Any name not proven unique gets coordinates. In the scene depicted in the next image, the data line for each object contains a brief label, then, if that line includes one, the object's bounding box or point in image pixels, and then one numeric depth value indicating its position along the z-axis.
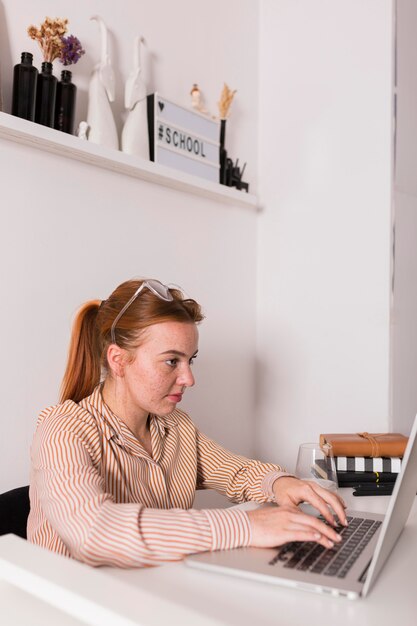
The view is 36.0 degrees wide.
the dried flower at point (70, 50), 1.83
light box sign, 2.13
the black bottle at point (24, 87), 1.71
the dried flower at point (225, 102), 2.40
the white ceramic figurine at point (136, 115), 2.02
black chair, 1.38
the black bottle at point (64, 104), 1.82
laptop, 0.80
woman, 0.94
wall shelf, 1.68
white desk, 0.70
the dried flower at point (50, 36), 1.76
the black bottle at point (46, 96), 1.76
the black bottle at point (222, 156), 2.44
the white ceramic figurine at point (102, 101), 1.91
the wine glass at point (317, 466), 1.27
